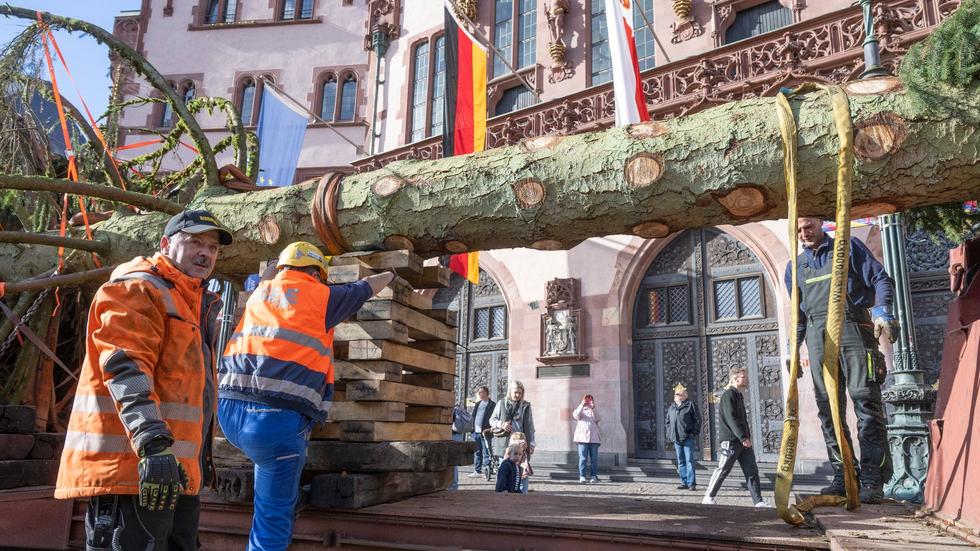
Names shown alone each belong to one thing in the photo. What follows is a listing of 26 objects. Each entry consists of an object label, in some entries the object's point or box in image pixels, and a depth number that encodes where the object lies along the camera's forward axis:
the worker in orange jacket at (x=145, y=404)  2.15
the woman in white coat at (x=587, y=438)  11.48
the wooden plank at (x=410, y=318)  3.97
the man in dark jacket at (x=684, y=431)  9.68
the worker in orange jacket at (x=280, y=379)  2.95
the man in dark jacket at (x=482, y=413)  11.78
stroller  11.96
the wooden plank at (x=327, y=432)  3.81
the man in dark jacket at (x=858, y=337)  3.99
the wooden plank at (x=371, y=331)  3.91
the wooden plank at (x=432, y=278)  4.45
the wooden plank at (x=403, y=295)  4.01
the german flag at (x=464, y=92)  11.53
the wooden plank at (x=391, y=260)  4.12
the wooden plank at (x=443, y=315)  4.60
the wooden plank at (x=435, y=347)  4.68
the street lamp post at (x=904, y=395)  6.75
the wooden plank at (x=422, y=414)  4.47
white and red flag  10.20
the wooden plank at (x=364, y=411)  3.78
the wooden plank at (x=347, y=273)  3.97
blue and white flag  14.86
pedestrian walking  7.40
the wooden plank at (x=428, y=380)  4.60
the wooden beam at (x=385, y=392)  3.77
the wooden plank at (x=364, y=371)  3.84
